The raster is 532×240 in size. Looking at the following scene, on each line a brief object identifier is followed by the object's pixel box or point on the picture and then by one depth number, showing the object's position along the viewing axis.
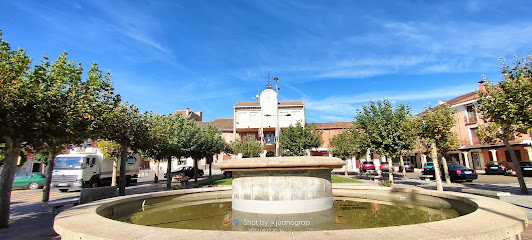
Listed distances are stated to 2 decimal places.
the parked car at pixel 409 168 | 38.61
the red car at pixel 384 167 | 38.39
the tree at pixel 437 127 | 12.59
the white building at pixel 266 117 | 41.56
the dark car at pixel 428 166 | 24.63
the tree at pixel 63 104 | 7.29
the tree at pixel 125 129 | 12.16
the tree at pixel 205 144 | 20.88
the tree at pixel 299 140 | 31.75
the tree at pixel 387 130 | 16.08
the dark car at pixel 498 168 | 25.97
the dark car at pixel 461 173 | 19.53
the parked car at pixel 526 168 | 22.60
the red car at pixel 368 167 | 34.81
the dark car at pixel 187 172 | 31.13
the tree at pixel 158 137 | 14.65
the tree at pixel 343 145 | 29.06
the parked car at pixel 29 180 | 22.02
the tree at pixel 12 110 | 6.38
